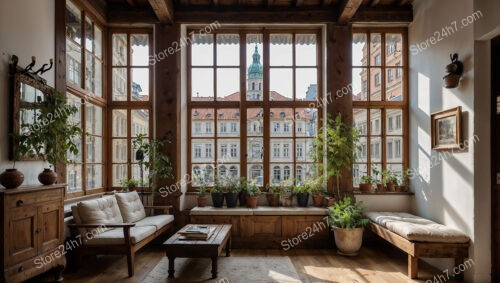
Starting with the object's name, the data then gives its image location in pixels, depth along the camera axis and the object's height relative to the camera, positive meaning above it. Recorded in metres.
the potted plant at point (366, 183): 5.74 -0.64
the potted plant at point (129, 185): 5.75 -0.68
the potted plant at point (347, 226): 4.96 -1.18
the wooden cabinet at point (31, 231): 2.89 -0.81
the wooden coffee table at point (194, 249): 3.88 -1.17
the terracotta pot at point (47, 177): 3.62 -0.35
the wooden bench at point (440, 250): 3.96 -1.20
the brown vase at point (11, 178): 3.09 -0.31
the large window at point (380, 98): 5.91 +0.77
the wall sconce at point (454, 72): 4.23 +0.87
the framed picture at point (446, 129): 4.23 +0.20
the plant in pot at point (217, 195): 5.69 -0.84
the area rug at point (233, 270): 3.99 -1.55
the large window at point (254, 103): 6.06 +0.70
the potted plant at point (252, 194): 5.66 -0.82
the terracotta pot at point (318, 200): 5.71 -0.91
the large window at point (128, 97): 5.93 +0.79
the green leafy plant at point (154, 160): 5.47 -0.26
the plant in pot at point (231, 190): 5.66 -0.76
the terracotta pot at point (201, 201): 5.73 -0.94
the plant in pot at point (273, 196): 5.80 -0.87
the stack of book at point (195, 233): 4.11 -1.07
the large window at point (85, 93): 4.83 +0.73
